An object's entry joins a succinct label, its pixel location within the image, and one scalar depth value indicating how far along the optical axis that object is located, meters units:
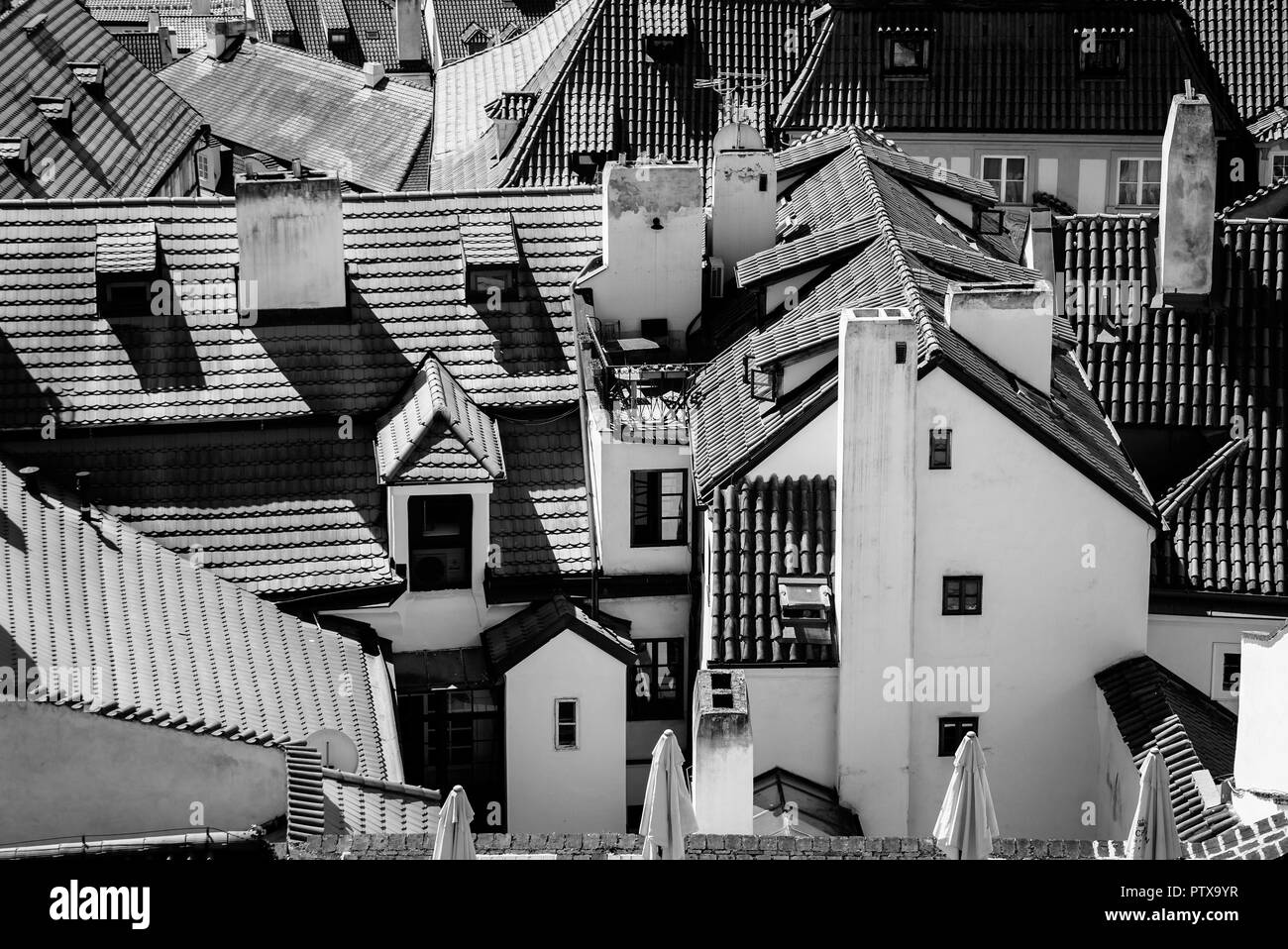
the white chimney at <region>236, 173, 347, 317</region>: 43.53
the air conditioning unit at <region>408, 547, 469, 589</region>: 42.06
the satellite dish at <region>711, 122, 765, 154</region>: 50.66
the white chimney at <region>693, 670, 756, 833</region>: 34.03
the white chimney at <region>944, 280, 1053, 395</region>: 41.81
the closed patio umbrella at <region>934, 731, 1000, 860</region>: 32.12
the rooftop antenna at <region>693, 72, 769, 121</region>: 67.69
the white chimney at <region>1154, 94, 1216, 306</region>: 47.88
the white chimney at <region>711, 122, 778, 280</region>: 48.62
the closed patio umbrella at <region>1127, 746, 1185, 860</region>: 30.52
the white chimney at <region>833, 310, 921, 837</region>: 38.72
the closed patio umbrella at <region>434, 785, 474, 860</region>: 27.95
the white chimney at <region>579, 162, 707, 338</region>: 45.47
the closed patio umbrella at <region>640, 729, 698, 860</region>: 30.09
